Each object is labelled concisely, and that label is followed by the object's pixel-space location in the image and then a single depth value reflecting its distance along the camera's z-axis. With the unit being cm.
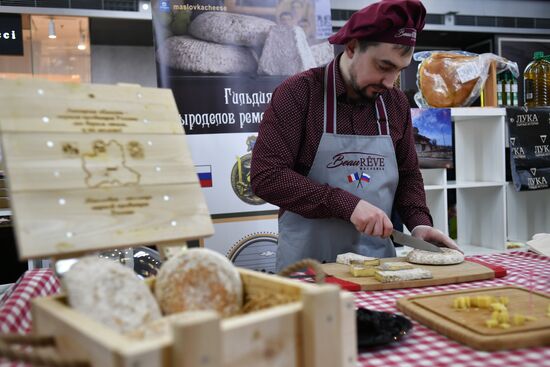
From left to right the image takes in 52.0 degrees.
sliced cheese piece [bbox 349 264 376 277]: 161
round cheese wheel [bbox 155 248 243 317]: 88
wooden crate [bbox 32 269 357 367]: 64
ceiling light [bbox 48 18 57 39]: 466
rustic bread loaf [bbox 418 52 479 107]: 304
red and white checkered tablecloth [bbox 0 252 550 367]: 96
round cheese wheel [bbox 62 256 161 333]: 79
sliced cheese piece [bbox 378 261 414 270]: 162
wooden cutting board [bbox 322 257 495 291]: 152
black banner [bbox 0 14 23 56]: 448
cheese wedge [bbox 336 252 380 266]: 172
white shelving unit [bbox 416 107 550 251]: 337
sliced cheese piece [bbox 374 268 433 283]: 153
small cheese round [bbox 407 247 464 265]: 176
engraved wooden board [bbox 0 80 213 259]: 87
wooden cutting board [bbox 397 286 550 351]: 101
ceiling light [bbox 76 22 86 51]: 491
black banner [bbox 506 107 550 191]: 338
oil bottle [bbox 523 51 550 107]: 340
